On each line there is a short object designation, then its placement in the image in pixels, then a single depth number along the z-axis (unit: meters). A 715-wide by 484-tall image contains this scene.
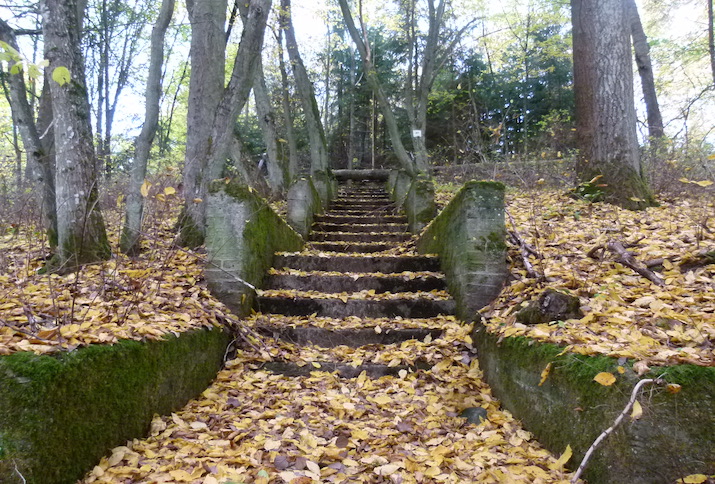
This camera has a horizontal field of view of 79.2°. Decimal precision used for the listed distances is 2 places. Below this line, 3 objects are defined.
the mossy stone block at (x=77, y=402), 1.75
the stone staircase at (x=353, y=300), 4.13
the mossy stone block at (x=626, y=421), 1.81
